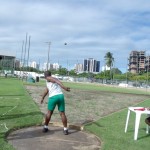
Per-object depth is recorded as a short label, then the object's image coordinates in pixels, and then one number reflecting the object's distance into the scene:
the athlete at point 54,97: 5.20
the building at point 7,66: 46.24
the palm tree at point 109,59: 74.52
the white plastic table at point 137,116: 5.07
